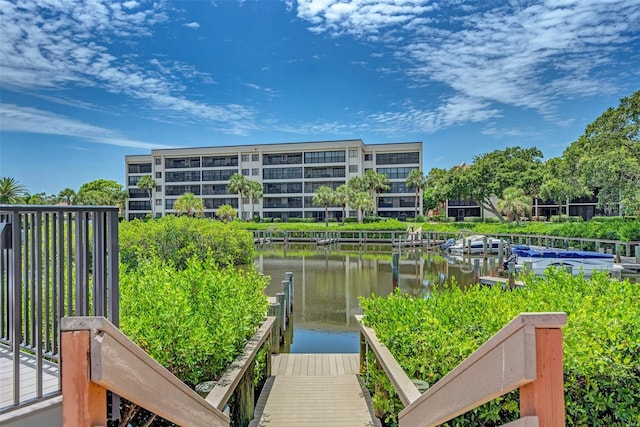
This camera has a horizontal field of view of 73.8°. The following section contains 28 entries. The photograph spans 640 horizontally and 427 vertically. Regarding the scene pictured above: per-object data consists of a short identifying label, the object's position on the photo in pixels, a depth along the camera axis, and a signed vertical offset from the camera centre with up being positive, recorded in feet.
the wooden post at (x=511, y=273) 45.66 -6.99
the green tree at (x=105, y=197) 199.89 +8.89
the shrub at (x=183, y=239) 61.21 -3.90
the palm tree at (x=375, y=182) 187.83 +13.78
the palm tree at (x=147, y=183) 211.00 +15.60
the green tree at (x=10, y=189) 138.59 +8.85
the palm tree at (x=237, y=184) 192.54 +13.57
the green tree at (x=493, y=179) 156.56 +12.34
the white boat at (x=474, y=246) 100.37 -8.11
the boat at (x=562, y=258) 60.59 -7.56
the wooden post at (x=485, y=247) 91.45 -7.69
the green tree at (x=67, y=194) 220.33 +11.16
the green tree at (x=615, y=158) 96.78 +13.08
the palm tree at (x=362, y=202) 171.32 +4.41
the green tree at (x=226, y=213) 160.88 +0.33
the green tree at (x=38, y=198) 164.86 +7.44
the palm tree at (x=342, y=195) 175.94 +7.44
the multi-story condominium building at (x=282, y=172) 198.80 +20.28
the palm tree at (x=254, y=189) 194.90 +11.24
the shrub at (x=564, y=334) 12.10 -4.13
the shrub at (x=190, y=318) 12.94 -3.52
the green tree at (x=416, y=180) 186.50 +14.36
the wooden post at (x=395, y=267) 51.98 -6.88
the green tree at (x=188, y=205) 165.89 +3.57
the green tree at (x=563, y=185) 125.39 +8.02
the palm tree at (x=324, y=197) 175.01 +6.60
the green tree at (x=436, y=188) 167.22 +10.22
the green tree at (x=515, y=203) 140.46 +2.91
